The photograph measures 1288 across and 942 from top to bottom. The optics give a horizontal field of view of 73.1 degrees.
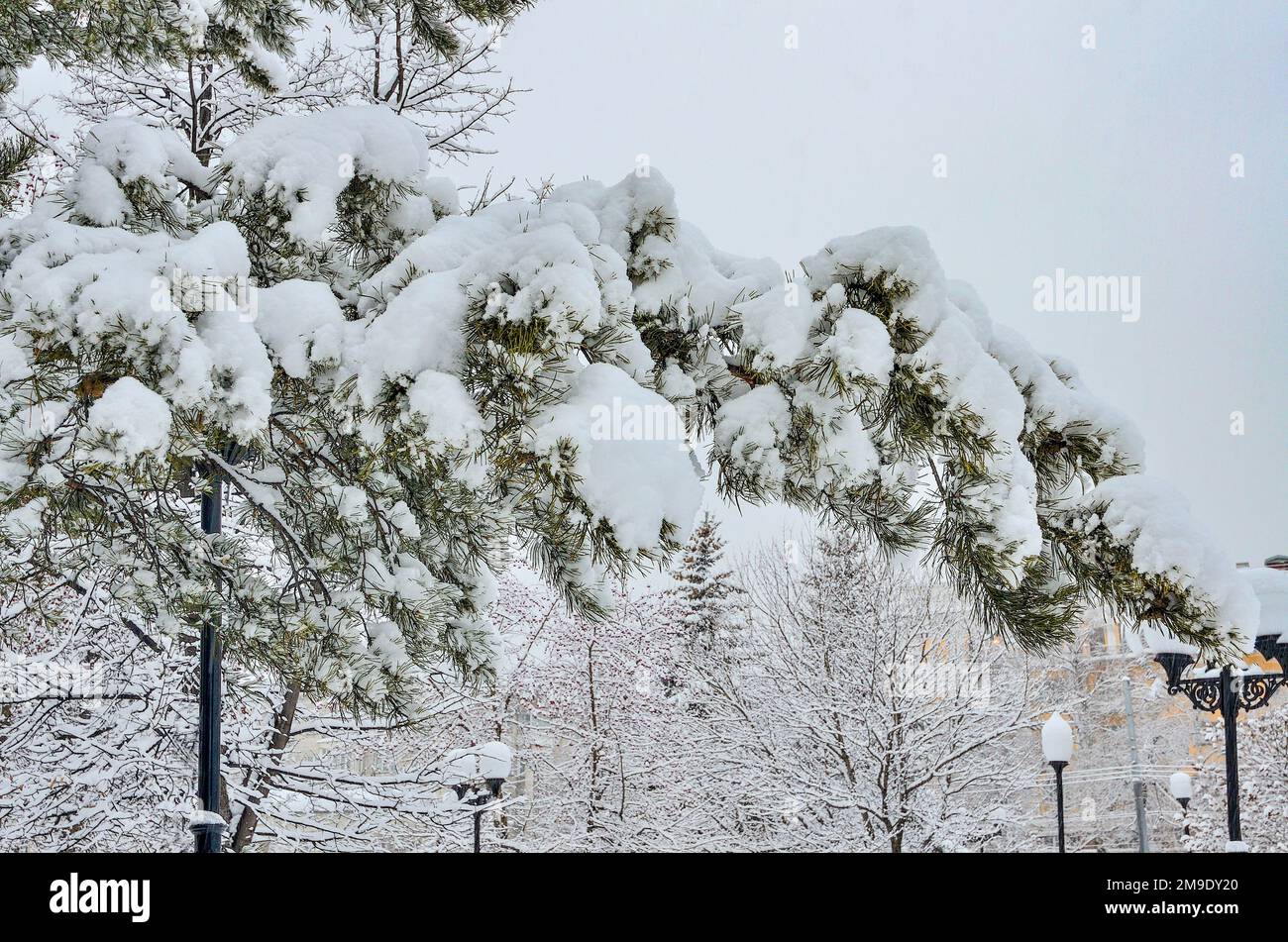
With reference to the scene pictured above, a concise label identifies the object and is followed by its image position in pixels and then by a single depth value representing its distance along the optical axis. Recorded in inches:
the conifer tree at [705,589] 693.3
